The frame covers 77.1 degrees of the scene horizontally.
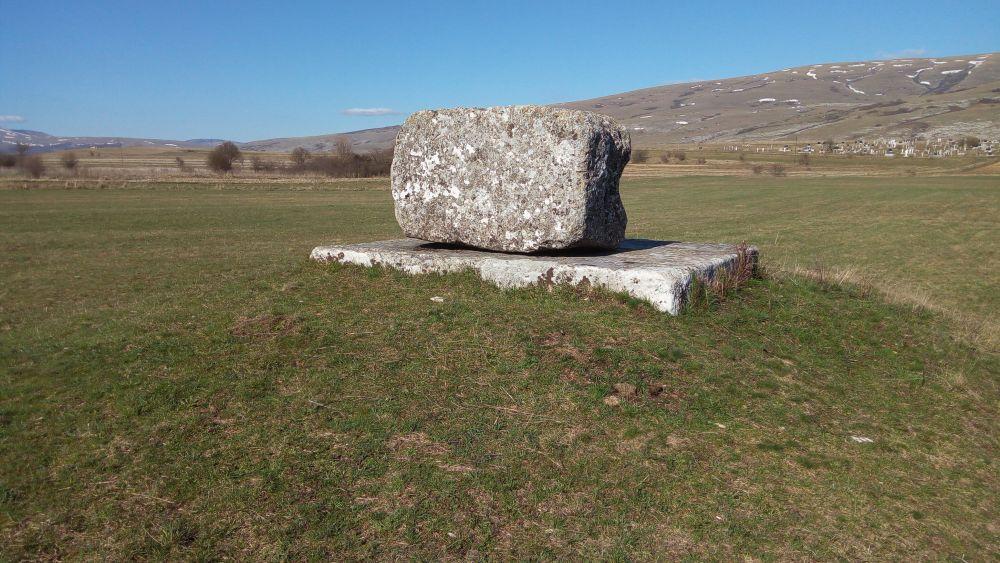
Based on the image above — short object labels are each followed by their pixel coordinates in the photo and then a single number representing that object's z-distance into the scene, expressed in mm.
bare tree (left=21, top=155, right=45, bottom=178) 60950
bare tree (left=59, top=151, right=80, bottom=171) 72681
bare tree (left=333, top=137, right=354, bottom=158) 73562
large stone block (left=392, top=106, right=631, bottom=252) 7582
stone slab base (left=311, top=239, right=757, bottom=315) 6994
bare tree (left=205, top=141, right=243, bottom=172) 79688
